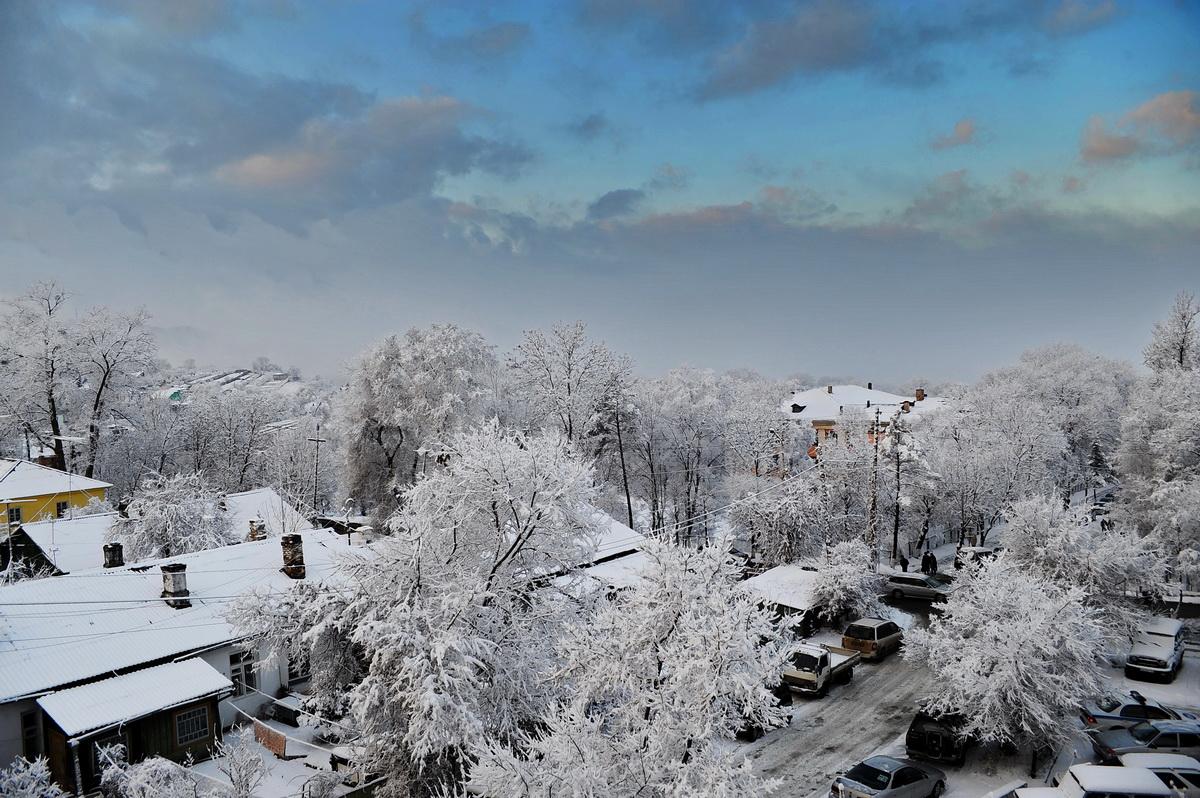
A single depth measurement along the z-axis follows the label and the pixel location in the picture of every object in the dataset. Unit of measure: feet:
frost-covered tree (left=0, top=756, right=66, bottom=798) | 34.94
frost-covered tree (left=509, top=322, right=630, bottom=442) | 124.36
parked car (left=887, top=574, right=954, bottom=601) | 99.09
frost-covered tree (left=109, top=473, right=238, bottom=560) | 83.25
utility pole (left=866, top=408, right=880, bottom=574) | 101.45
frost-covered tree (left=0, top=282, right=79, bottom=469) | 112.57
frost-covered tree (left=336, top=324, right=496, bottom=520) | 116.57
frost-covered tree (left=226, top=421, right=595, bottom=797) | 41.57
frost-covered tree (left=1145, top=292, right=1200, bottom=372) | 114.83
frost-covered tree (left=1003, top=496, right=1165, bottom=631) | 65.31
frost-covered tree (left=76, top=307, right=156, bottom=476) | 117.29
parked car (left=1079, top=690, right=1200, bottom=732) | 53.88
